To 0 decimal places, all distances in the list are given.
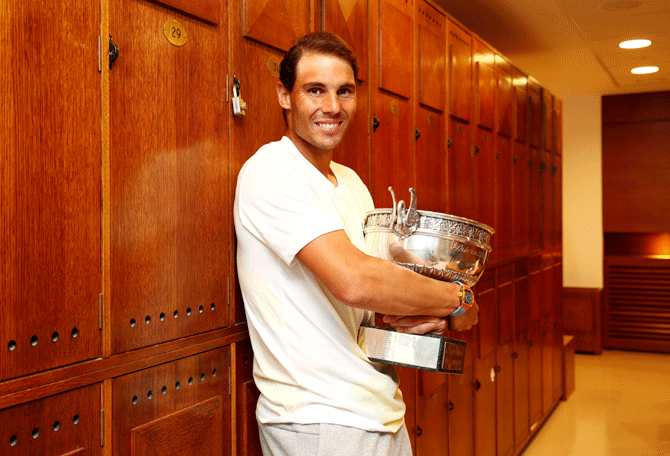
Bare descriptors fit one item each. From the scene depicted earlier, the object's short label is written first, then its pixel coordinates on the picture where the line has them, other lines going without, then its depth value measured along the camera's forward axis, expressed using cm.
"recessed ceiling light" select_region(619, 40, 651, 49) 475
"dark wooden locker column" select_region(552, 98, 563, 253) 490
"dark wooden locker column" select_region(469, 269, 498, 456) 318
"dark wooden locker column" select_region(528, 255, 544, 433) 418
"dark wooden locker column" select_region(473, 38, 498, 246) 323
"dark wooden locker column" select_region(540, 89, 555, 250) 456
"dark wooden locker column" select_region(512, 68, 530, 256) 388
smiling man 131
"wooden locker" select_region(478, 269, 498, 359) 315
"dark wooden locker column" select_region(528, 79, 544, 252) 424
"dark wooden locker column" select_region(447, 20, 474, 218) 291
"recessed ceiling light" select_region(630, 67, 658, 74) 570
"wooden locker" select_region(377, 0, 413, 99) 228
